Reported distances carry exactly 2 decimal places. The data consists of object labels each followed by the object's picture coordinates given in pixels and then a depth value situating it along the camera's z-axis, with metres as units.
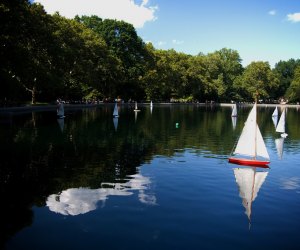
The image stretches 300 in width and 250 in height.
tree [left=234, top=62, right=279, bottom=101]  123.87
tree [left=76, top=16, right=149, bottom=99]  86.37
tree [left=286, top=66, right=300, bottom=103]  114.02
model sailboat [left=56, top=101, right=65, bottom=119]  41.02
